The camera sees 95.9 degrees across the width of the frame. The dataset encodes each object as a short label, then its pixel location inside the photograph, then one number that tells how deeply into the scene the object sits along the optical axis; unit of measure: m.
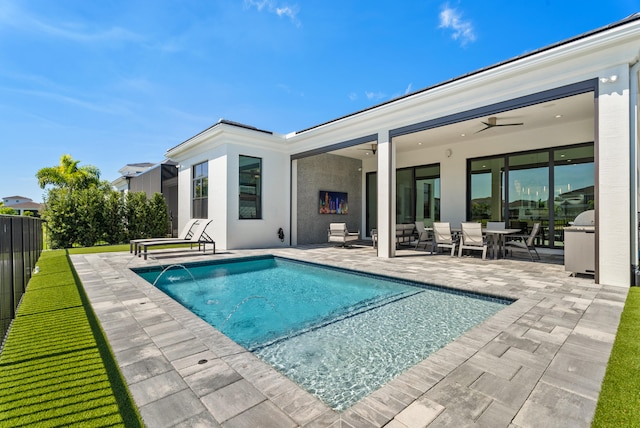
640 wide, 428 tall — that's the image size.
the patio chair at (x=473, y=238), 7.99
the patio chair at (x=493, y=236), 8.23
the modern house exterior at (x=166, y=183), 16.52
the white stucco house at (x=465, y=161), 4.89
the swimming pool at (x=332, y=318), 2.60
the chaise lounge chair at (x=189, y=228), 10.29
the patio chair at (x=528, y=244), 7.68
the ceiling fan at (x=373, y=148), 11.22
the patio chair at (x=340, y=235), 11.04
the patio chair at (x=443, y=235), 8.71
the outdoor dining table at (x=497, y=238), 7.93
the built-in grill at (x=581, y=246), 5.36
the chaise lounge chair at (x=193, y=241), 8.17
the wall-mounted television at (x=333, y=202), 12.84
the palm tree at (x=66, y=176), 20.81
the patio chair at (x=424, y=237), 9.88
